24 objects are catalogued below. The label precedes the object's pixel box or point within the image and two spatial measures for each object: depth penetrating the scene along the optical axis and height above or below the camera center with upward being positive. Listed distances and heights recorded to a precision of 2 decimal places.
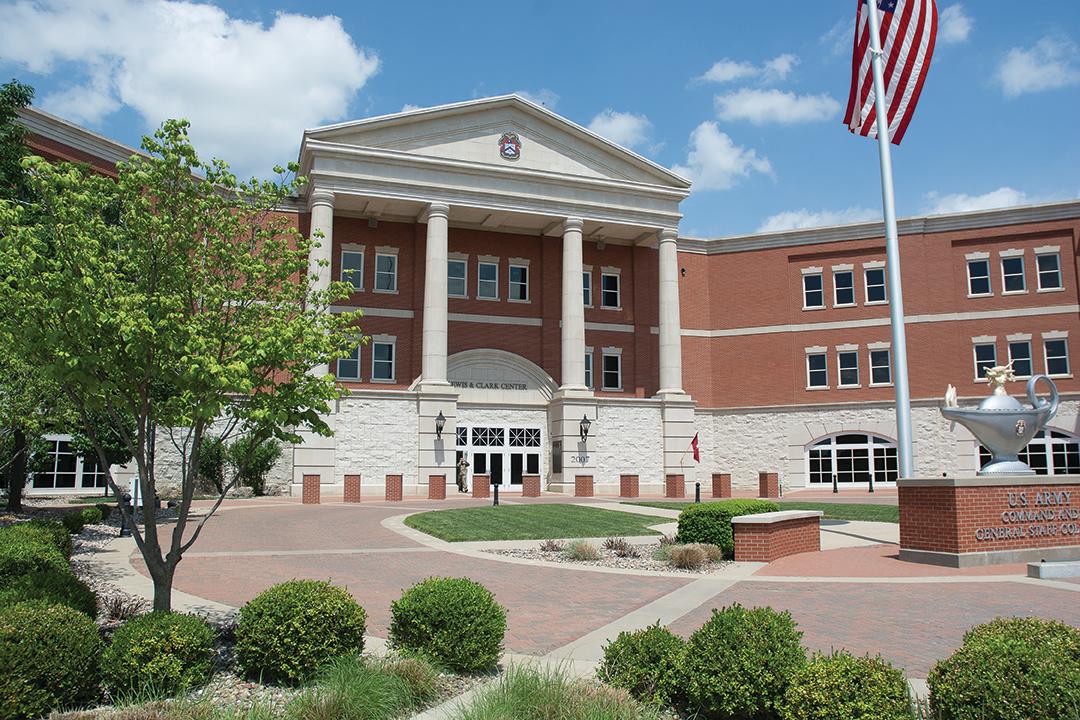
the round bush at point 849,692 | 5.70 -1.70
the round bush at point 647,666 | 6.86 -1.83
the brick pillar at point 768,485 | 38.41 -1.55
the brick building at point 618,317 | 39.38 +7.38
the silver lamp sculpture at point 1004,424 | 16.34 +0.54
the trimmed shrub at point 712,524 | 16.70 -1.47
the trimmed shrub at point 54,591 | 8.02 -1.36
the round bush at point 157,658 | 6.99 -1.76
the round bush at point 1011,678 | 5.26 -1.51
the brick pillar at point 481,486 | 34.88 -1.36
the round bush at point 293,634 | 7.54 -1.66
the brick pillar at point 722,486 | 37.72 -1.53
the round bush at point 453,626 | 7.79 -1.66
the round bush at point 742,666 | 6.46 -1.70
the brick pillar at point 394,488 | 33.62 -1.37
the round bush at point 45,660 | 6.27 -1.62
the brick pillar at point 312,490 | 30.59 -1.31
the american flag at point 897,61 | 19.64 +9.67
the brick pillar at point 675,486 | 38.06 -1.54
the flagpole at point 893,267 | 18.48 +4.39
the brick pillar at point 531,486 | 36.56 -1.44
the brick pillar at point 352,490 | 32.94 -1.41
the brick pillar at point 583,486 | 38.12 -1.51
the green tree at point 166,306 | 7.78 +1.51
